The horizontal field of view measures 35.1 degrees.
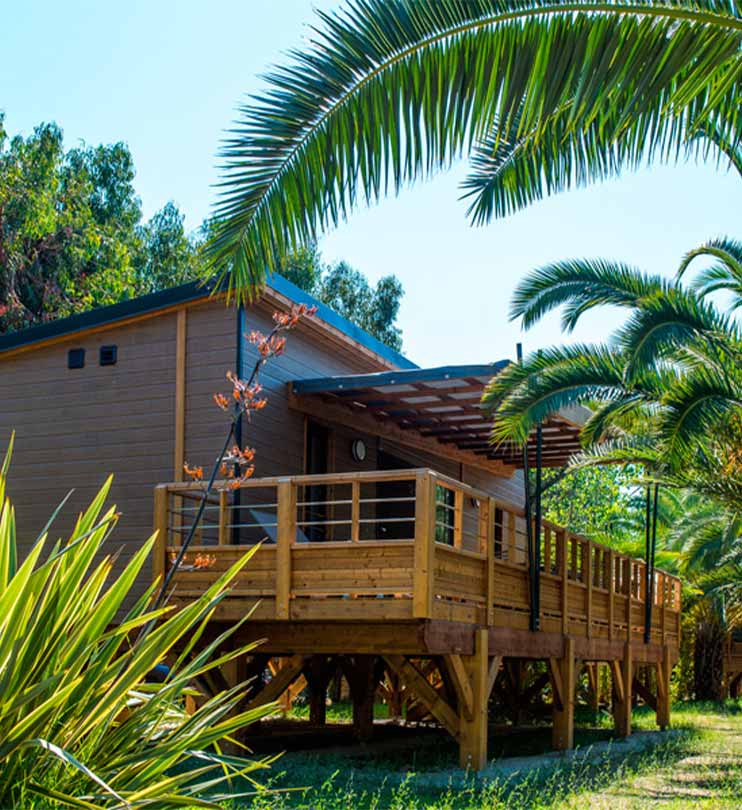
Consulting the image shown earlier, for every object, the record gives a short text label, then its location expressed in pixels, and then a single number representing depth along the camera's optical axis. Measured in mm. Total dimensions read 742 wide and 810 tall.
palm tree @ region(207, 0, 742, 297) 5211
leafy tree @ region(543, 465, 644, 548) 40688
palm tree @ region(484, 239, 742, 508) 11742
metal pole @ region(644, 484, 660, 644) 17531
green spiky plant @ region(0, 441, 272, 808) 3883
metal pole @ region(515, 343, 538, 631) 12758
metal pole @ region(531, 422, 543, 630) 12750
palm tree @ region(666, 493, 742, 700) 24828
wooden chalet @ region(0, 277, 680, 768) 10547
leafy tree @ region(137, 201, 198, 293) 38312
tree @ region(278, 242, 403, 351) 45500
